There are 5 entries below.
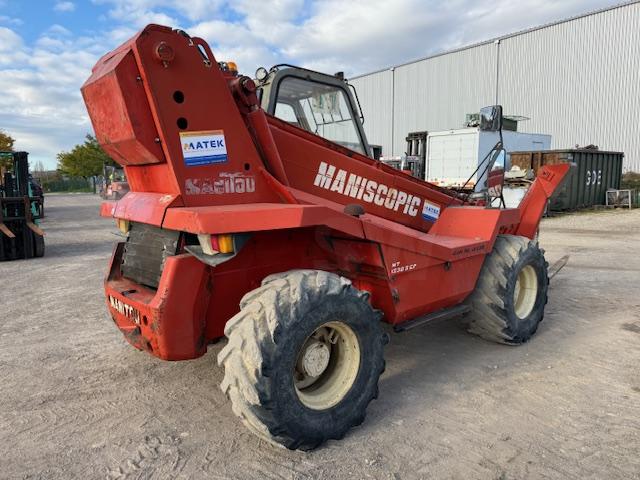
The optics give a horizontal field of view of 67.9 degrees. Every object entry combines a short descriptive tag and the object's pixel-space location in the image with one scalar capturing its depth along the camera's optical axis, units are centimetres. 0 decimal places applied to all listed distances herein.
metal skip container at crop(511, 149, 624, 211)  1731
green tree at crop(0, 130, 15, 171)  3458
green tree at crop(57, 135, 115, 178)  5059
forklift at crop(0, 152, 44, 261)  1025
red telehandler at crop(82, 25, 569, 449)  276
